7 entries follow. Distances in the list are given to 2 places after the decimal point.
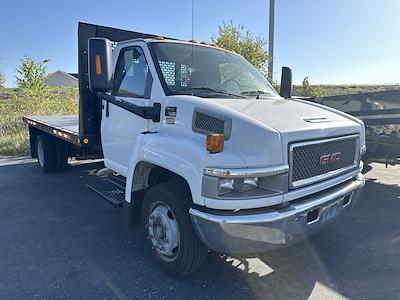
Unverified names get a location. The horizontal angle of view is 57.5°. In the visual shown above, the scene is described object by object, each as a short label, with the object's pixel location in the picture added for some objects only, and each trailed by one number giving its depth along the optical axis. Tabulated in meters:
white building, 78.94
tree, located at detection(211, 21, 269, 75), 14.62
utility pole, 11.90
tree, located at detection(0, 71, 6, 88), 54.90
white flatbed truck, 2.85
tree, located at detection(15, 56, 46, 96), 20.59
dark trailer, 5.77
